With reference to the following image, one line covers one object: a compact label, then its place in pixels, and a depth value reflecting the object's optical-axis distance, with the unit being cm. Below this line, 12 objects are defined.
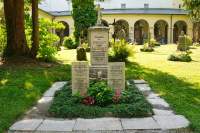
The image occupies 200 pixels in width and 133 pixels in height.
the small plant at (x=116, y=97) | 485
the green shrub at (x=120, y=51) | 1003
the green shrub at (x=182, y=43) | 1497
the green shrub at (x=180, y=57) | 1110
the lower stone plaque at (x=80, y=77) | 513
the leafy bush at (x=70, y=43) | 1779
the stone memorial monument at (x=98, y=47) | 676
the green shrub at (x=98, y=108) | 444
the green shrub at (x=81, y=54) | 1052
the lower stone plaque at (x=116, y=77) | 525
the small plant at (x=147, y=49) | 1574
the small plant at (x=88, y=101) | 477
